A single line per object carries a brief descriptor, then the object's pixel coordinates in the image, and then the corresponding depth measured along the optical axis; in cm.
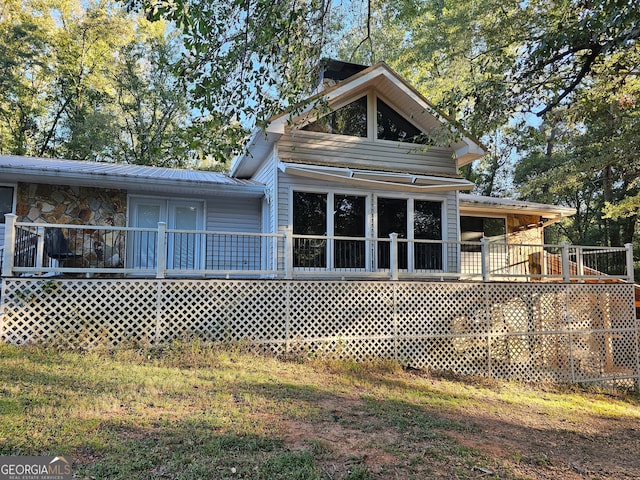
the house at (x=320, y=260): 705
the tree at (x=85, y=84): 1972
